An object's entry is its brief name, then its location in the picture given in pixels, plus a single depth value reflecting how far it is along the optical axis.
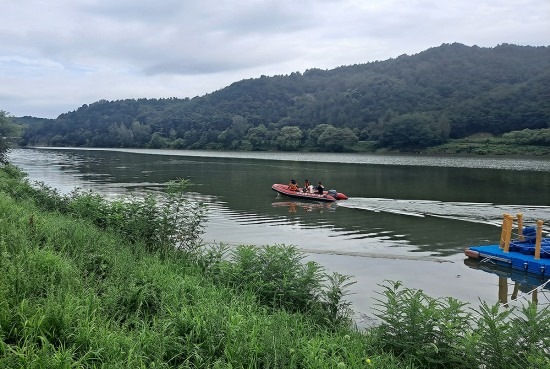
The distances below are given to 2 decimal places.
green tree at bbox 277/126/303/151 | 113.44
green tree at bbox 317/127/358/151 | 106.12
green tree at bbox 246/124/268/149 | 119.38
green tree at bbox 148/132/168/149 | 138.00
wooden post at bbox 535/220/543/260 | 12.52
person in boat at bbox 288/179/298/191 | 28.89
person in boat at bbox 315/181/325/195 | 27.28
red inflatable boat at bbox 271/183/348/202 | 26.91
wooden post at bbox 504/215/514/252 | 13.52
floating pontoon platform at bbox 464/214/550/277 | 12.41
